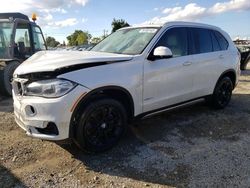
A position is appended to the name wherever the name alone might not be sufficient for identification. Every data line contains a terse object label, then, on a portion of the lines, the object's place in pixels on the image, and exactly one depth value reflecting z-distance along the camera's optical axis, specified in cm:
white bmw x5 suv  240
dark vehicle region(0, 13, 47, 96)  531
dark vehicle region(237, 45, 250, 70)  877
